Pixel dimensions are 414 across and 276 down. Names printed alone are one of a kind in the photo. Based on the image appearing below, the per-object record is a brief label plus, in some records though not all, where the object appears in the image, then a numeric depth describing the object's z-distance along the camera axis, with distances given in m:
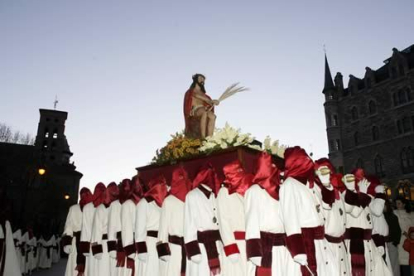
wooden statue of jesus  9.23
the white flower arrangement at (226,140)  7.46
